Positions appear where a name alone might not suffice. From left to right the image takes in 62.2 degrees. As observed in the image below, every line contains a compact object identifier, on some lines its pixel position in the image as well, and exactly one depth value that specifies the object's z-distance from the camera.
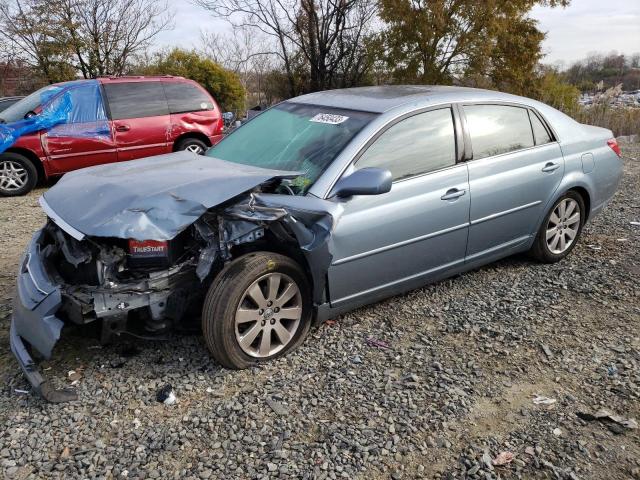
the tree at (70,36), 15.20
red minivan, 7.72
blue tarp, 7.59
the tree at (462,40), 15.40
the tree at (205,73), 18.03
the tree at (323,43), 16.23
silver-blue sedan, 2.93
